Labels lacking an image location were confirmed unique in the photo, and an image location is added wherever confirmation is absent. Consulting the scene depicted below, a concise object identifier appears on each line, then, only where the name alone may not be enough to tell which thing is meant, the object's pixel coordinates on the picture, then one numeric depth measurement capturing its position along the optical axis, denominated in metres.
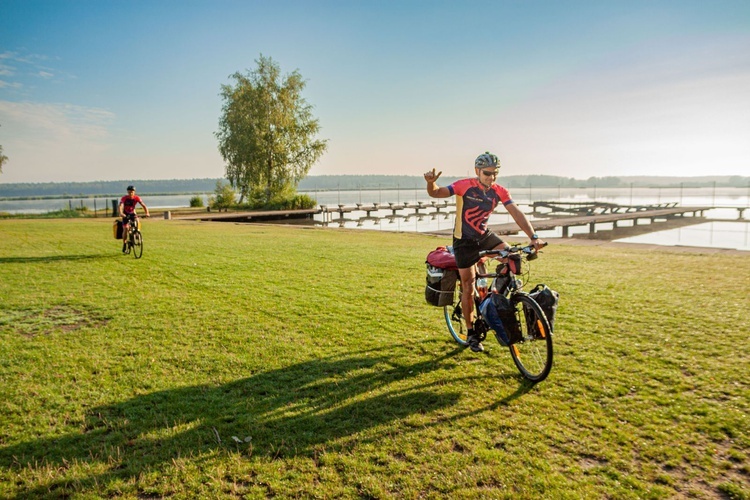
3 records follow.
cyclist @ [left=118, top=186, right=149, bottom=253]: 13.77
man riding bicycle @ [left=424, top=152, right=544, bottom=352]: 5.18
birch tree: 49.94
